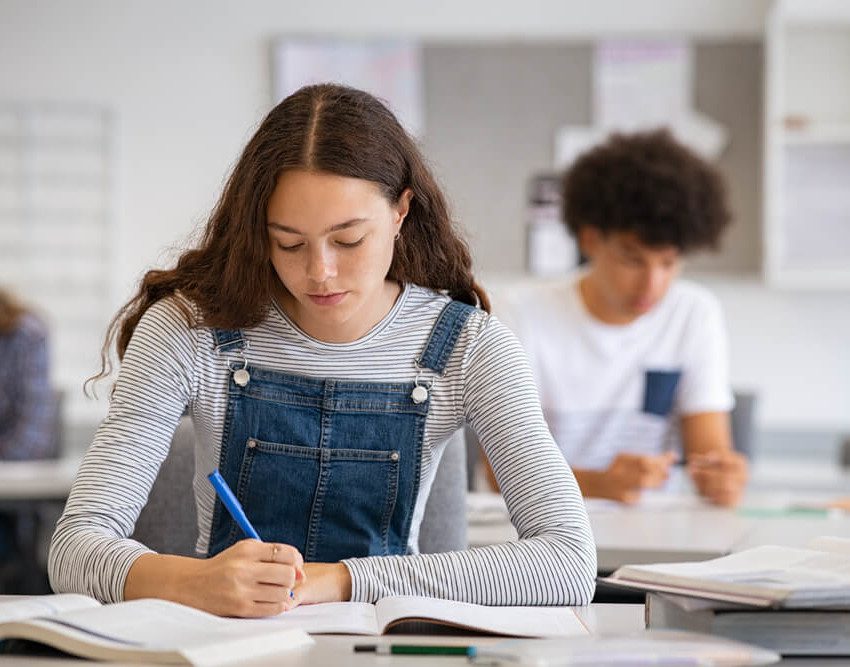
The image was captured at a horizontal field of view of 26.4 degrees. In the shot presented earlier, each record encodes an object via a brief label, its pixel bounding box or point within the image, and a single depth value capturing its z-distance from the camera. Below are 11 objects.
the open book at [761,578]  1.70
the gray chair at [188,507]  2.40
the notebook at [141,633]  1.67
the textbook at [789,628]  1.73
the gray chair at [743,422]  3.57
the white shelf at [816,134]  4.71
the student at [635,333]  3.27
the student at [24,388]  4.31
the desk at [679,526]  2.46
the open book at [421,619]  1.81
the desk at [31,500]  3.39
